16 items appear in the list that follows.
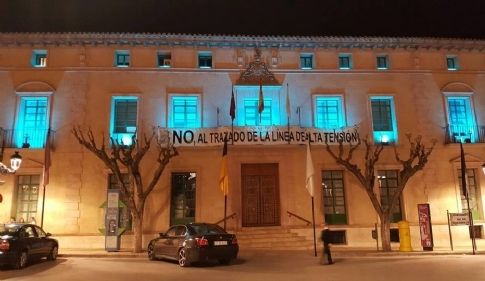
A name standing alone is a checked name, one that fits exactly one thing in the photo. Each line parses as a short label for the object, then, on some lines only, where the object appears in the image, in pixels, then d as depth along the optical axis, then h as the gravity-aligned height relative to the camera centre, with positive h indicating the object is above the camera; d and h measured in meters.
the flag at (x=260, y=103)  20.03 +5.07
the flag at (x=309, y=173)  17.28 +1.53
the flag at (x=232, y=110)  19.64 +4.70
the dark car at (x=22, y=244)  12.46 -0.88
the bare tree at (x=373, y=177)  17.09 +1.34
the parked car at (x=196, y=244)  13.23 -1.01
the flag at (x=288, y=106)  20.55 +5.10
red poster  17.06 -0.77
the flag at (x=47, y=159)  18.48 +2.43
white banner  19.56 +3.51
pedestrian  13.54 -1.16
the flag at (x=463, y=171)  17.98 +1.55
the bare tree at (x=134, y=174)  17.41 +1.64
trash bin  17.11 -1.13
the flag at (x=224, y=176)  18.23 +1.55
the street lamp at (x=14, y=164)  15.85 +1.94
